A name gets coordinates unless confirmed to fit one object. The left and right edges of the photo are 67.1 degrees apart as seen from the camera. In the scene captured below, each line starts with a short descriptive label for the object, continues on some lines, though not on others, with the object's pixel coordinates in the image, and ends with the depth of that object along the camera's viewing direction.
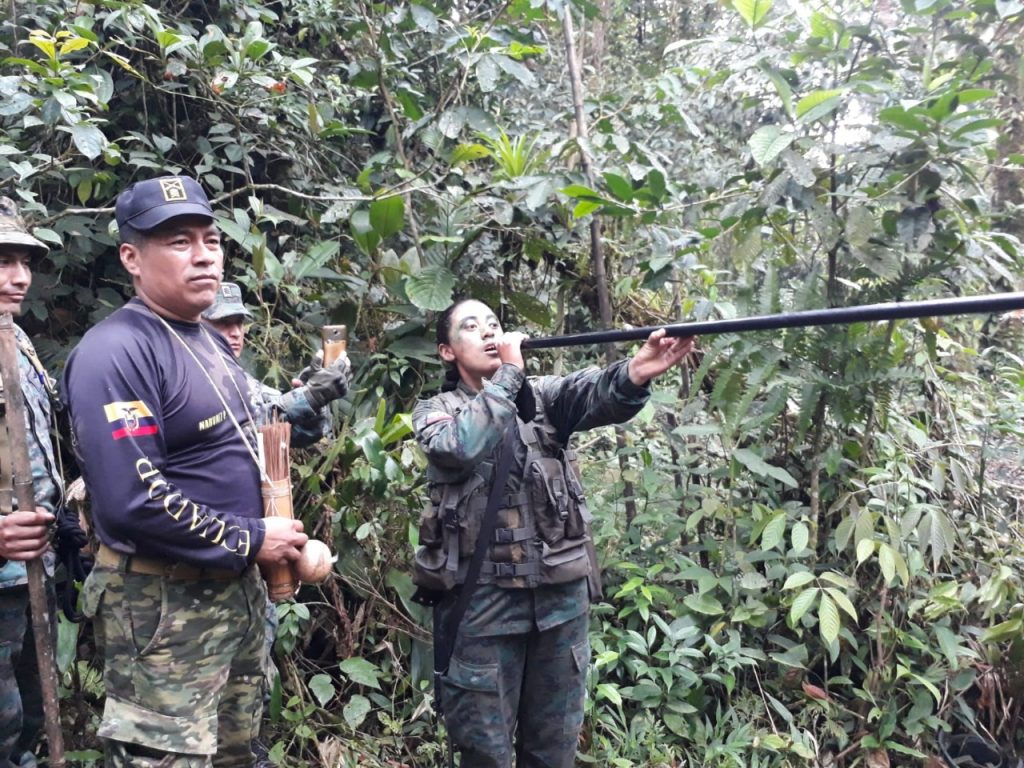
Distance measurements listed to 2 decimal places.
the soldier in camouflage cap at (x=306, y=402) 2.50
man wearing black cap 1.88
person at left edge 2.42
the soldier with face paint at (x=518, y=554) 2.47
